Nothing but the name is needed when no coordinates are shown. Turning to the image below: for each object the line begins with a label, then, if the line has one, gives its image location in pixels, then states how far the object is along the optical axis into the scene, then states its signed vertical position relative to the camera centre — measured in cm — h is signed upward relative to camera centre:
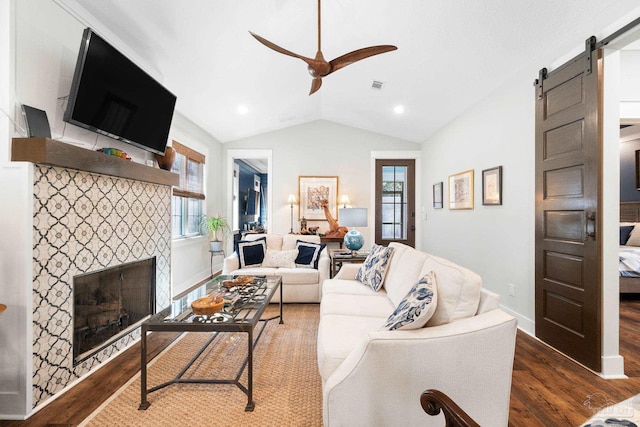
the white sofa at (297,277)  368 -75
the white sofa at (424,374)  129 -68
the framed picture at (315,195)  589 +42
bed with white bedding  393 -52
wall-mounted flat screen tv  201 +91
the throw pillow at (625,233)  476 -21
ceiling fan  218 +119
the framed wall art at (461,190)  389 +38
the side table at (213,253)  507 -66
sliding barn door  216 +7
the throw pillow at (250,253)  393 -49
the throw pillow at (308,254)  395 -51
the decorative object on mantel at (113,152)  237 +49
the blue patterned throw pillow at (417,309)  139 -44
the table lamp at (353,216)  446 +0
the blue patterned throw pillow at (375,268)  273 -49
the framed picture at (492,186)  327 +36
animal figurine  548 -23
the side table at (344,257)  402 -54
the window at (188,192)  429 +33
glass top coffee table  175 -64
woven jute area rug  166 -112
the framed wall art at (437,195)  492 +38
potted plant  498 -22
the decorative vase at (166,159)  319 +59
